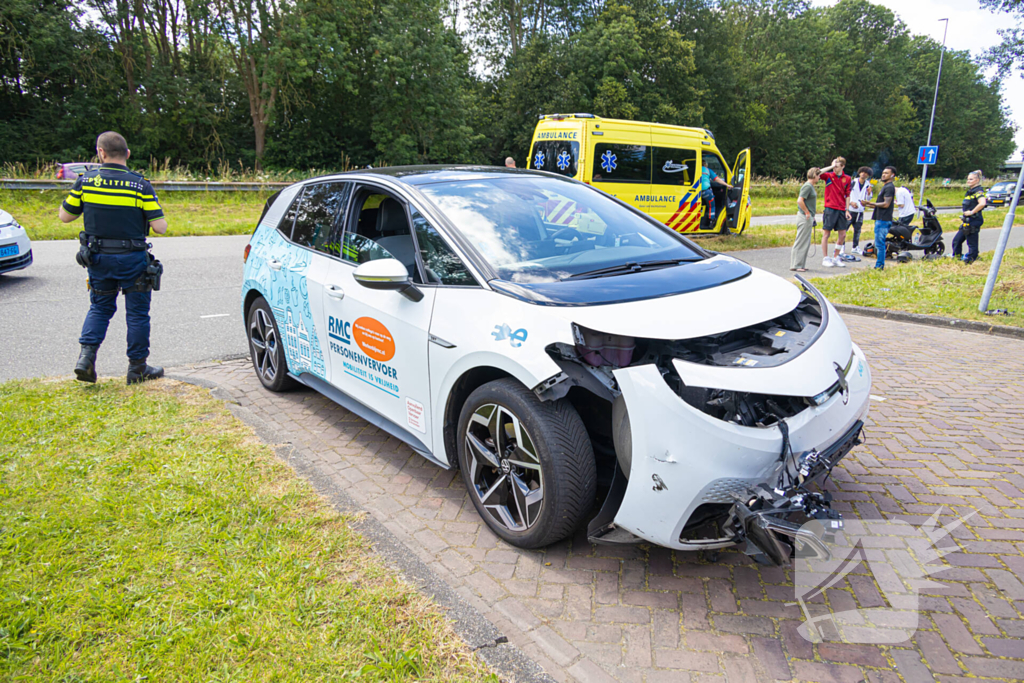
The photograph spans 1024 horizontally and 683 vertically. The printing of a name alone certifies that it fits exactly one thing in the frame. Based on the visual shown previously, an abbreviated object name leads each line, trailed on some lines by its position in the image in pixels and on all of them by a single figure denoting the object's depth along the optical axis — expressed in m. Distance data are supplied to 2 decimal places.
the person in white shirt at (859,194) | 12.35
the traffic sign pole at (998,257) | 7.33
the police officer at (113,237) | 4.68
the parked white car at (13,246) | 8.39
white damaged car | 2.36
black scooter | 12.69
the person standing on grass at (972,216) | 11.72
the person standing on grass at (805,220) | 11.08
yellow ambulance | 13.20
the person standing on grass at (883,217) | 11.37
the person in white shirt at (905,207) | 12.76
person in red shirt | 11.63
